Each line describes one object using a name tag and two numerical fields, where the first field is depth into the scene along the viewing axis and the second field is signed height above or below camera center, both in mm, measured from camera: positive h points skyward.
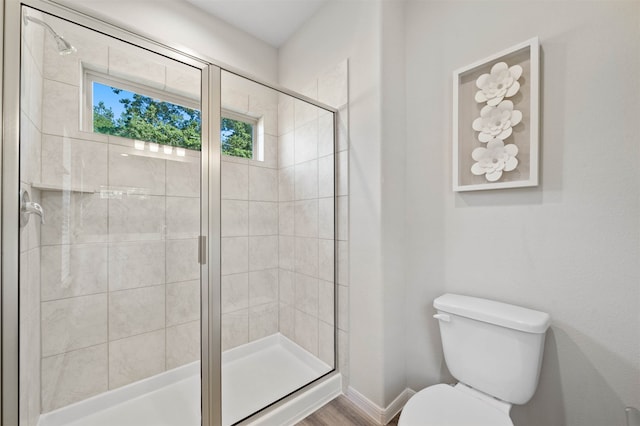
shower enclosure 1015 -109
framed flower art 1136 +437
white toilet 992 -633
